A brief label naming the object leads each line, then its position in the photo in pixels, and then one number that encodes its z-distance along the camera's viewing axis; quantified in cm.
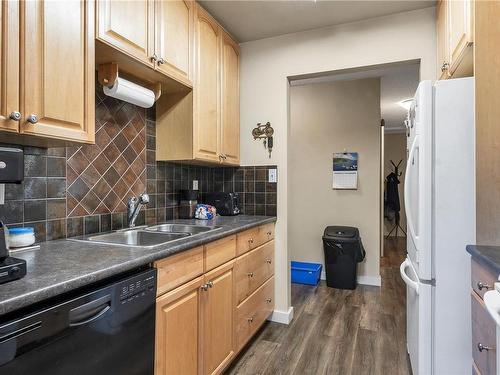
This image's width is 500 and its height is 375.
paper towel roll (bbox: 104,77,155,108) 157
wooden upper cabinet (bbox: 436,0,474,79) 144
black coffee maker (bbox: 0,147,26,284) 84
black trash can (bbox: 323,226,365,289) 327
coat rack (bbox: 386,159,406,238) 657
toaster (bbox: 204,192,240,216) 252
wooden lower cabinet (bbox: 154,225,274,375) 129
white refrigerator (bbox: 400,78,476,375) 144
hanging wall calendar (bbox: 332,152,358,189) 351
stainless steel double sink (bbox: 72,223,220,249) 162
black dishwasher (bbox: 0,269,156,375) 76
